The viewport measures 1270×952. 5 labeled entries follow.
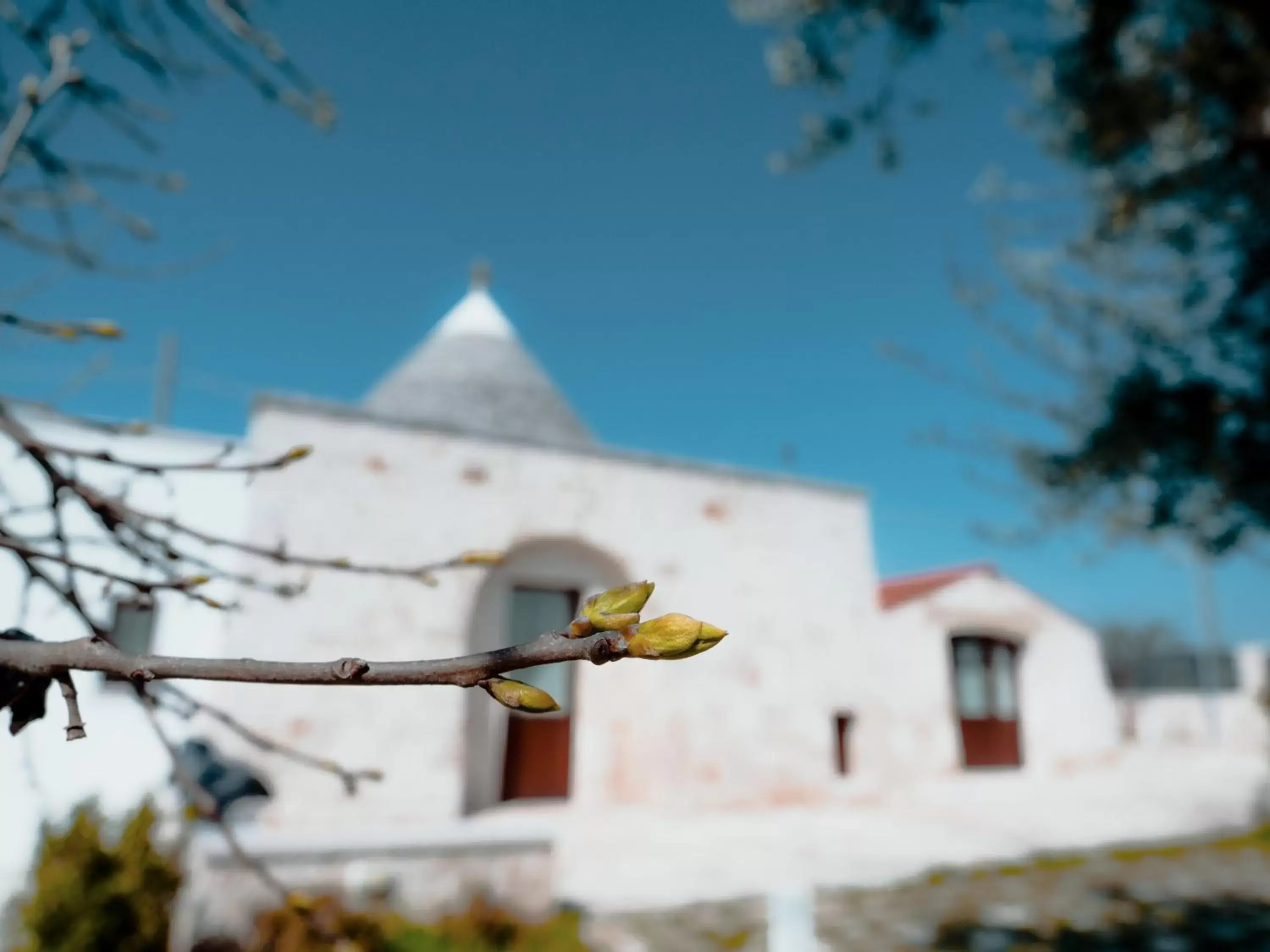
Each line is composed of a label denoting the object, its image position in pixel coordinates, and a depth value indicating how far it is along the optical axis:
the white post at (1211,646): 15.70
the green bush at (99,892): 3.78
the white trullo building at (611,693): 6.66
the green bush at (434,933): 3.90
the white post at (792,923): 3.06
